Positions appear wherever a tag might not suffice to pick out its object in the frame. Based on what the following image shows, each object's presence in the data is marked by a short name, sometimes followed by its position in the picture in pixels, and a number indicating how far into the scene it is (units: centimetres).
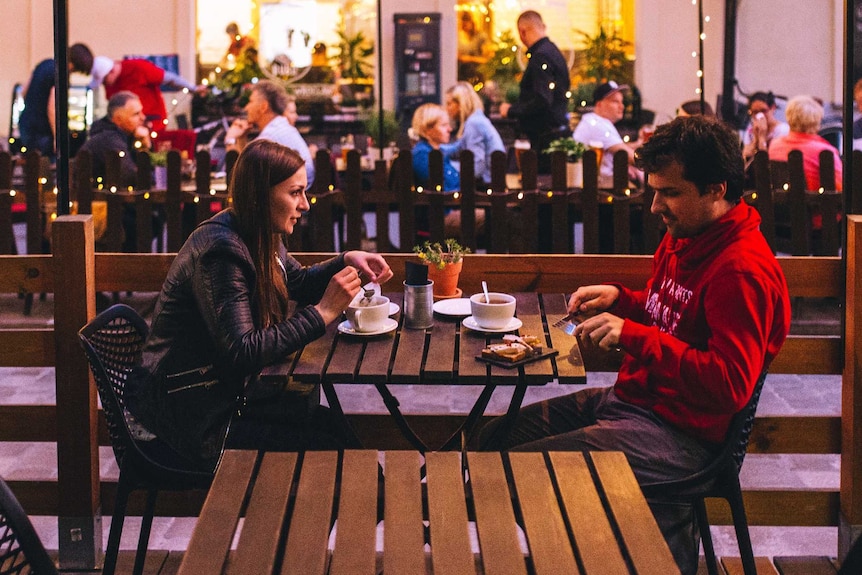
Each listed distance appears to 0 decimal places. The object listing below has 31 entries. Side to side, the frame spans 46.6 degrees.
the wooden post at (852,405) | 266
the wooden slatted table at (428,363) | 221
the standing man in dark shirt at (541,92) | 655
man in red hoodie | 210
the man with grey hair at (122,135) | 614
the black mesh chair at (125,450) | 233
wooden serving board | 225
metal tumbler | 257
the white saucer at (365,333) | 251
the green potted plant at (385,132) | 859
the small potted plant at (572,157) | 584
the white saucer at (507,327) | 252
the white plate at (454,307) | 269
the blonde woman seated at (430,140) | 588
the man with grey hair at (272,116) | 594
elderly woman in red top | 595
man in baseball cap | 631
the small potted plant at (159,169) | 615
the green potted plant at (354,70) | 1166
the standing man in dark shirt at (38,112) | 704
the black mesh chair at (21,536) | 148
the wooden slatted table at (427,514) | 147
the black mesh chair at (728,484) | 224
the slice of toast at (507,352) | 227
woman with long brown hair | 233
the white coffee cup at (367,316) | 251
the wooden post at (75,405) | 275
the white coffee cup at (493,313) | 252
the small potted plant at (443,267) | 281
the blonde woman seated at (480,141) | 637
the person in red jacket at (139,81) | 817
